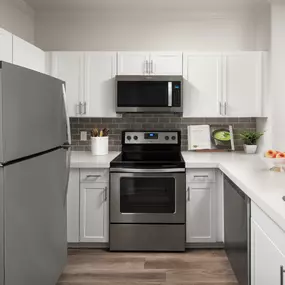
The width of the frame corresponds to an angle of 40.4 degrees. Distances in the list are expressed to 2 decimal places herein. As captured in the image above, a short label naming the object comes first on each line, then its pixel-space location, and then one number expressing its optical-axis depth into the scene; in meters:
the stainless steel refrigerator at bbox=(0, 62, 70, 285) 1.80
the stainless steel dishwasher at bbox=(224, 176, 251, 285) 2.34
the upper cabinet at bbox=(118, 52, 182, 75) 3.93
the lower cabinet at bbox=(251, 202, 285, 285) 1.60
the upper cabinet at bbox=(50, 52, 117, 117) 3.96
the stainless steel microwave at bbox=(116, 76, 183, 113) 3.83
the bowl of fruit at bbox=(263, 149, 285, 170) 2.73
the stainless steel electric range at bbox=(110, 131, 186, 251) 3.52
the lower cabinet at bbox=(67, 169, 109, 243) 3.59
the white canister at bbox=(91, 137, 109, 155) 3.96
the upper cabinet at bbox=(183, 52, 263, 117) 3.93
